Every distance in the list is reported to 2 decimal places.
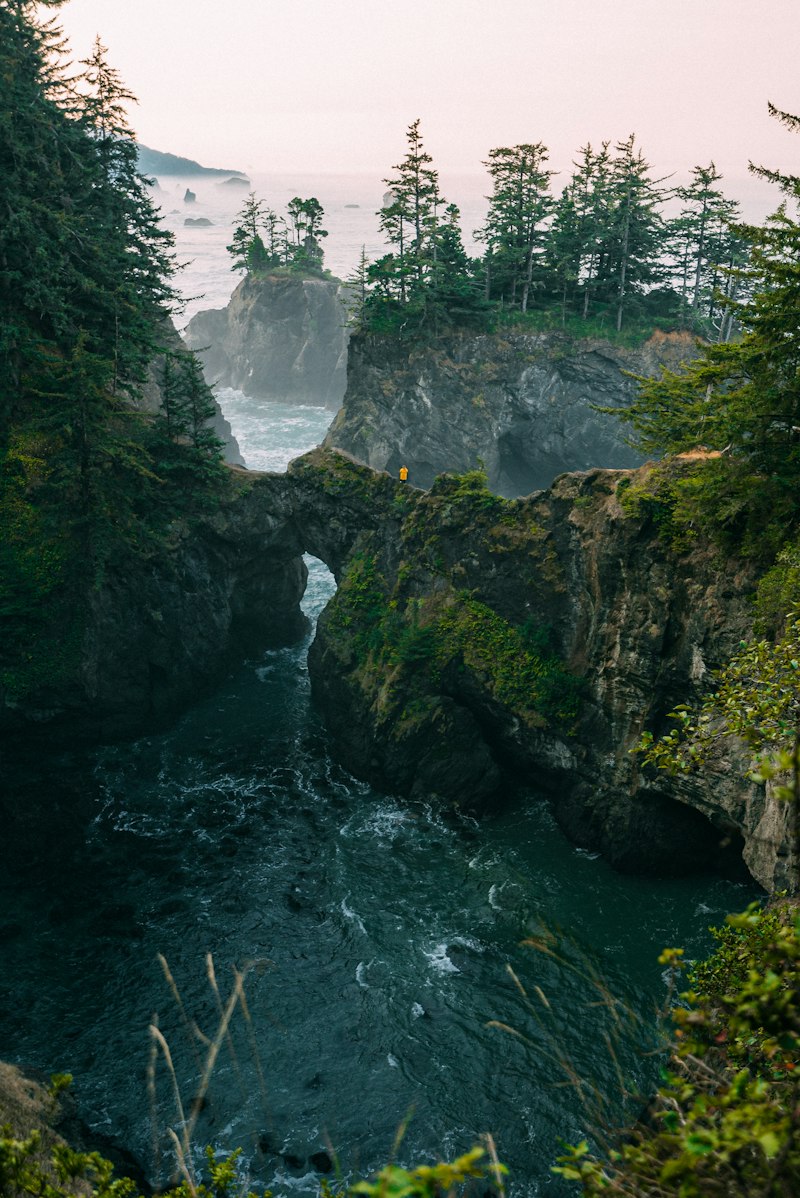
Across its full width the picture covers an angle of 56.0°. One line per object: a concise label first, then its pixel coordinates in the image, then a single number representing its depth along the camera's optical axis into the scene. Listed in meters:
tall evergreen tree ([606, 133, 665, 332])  58.09
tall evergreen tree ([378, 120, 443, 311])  57.38
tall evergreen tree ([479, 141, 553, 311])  58.19
